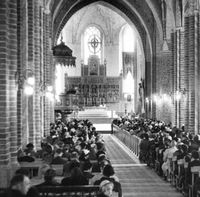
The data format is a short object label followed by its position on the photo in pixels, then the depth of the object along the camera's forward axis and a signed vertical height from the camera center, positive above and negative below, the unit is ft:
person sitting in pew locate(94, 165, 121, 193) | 30.99 -6.16
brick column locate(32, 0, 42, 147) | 66.80 +4.04
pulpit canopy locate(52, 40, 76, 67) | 98.43 +10.34
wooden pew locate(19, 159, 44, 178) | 41.86 -7.16
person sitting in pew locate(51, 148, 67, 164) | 42.73 -6.62
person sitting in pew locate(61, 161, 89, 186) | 29.78 -6.02
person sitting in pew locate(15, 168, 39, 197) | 21.94 -5.16
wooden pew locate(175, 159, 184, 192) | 44.97 -8.77
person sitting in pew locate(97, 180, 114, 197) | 25.05 -5.71
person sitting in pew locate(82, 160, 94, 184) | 38.73 -6.64
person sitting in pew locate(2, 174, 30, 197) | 21.59 -4.82
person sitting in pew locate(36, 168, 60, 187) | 28.49 -5.75
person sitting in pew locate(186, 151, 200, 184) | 39.93 -6.54
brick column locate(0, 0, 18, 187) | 37.04 +0.60
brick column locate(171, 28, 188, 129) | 97.66 +6.30
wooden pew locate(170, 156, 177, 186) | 48.24 -8.76
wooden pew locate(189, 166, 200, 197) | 39.04 -7.21
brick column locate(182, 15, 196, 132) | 84.17 +6.56
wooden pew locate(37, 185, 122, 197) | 26.08 -6.08
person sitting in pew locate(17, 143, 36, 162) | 44.47 -6.66
